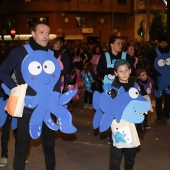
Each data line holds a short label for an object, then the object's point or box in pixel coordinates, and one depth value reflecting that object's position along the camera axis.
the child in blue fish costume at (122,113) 4.48
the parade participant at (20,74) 4.32
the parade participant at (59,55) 5.25
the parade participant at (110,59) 6.55
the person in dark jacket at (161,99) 8.28
